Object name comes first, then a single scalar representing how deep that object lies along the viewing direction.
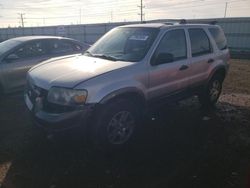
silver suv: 2.80
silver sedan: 4.89
